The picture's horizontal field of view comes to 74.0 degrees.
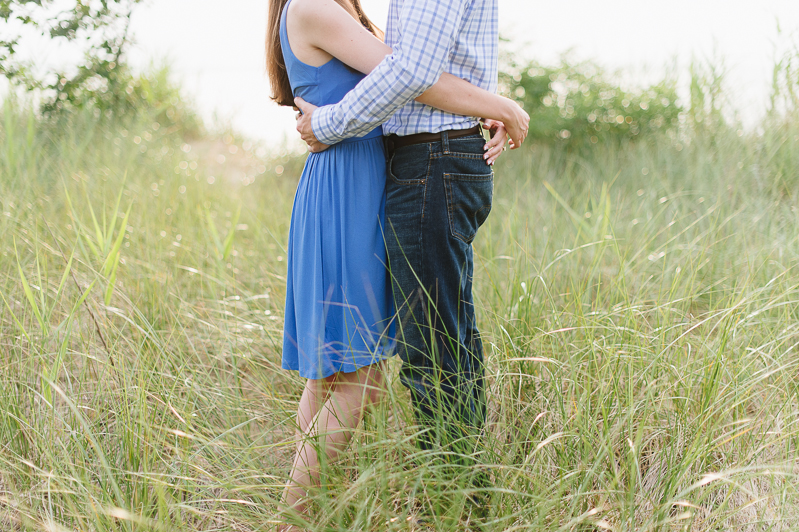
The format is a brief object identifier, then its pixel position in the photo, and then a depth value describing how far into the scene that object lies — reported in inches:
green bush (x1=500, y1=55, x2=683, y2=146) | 188.0
